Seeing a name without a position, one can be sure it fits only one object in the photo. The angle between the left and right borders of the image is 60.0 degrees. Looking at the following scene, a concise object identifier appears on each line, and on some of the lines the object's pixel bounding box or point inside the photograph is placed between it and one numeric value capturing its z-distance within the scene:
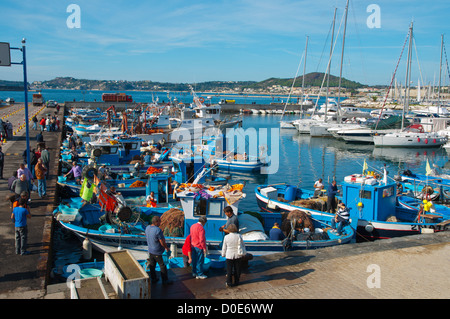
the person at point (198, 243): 8.47
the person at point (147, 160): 25.25
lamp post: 15.30
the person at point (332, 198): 15.95
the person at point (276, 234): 12.14
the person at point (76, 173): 19.26
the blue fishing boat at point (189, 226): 11.94
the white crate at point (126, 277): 6.92
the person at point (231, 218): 8.98
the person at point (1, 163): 17.59
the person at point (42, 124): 37.17
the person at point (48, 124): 37.78
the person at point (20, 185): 13.04
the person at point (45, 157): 17.95
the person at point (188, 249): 8.91
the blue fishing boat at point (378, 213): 14.46
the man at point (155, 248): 8.22
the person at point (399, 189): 19.01
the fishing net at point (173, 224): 12.80
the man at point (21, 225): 9.60
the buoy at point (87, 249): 13.13
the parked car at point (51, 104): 70.69
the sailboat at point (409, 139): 45.47
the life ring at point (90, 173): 14.08
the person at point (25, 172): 14.23
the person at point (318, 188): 18.45
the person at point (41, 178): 15.07
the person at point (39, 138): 26.31
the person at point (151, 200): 15.74
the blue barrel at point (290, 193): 18.97
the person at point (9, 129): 29.79
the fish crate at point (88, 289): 7.01
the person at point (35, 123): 37.31
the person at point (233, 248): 7.93
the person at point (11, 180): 14.27
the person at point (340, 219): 13.66
